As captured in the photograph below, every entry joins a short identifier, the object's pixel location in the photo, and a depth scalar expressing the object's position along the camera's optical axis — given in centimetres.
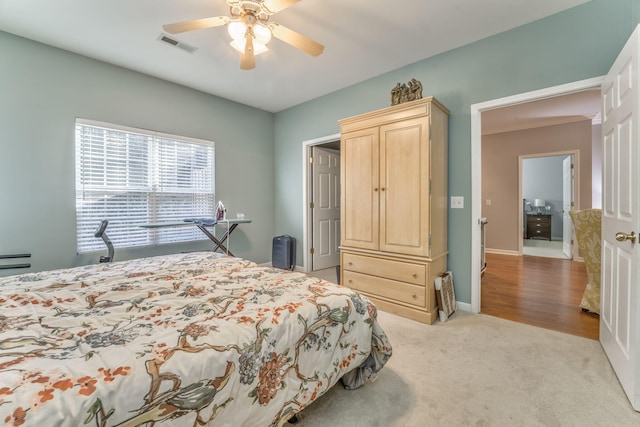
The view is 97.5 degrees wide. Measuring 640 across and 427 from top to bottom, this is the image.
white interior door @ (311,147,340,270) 453
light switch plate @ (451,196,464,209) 288
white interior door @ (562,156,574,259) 546
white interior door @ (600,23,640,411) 151
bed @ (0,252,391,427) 75
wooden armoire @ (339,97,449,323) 258
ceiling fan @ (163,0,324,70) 187
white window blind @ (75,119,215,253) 304
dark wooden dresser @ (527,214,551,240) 783
